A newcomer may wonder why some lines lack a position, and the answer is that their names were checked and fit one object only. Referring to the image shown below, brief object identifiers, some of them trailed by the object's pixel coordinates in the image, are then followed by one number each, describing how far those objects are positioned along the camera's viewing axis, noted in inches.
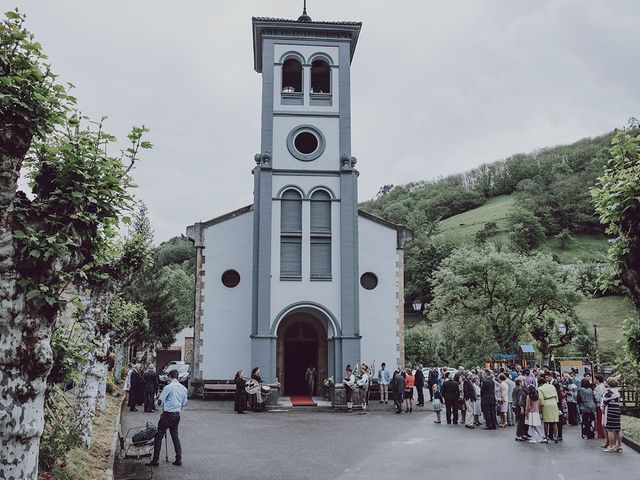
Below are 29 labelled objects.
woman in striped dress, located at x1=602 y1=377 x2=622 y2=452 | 539.2
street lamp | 1196.7
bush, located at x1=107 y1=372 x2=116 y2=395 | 988.6
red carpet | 945.1
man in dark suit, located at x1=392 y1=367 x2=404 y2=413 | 891.4
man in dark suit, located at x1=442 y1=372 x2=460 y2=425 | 756.6
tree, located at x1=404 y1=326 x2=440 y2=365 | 2123.5
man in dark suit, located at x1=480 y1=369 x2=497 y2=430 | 701.9
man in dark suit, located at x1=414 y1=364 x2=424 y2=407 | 1000.2
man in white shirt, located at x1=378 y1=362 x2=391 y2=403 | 997.2
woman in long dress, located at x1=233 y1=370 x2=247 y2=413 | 850.1
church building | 1013.8
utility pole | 1205.1
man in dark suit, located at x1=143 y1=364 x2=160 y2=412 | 833.7
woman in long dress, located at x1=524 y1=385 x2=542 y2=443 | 604.9
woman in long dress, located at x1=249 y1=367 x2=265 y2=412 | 876.6
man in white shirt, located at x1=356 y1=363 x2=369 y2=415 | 895.7
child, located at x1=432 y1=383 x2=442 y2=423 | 776.3
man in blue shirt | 465.1
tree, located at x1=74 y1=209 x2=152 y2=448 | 488.1
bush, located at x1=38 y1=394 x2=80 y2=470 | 370.6
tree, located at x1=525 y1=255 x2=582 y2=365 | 1342.3
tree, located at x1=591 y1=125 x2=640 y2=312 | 335.3
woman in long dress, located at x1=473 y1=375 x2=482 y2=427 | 745.6
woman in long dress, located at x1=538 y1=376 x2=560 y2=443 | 606.5
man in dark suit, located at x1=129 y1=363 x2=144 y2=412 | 856.9
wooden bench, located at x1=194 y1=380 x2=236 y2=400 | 1016.9
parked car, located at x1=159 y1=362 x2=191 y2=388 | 1167.0
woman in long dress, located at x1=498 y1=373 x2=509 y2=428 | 745.6
